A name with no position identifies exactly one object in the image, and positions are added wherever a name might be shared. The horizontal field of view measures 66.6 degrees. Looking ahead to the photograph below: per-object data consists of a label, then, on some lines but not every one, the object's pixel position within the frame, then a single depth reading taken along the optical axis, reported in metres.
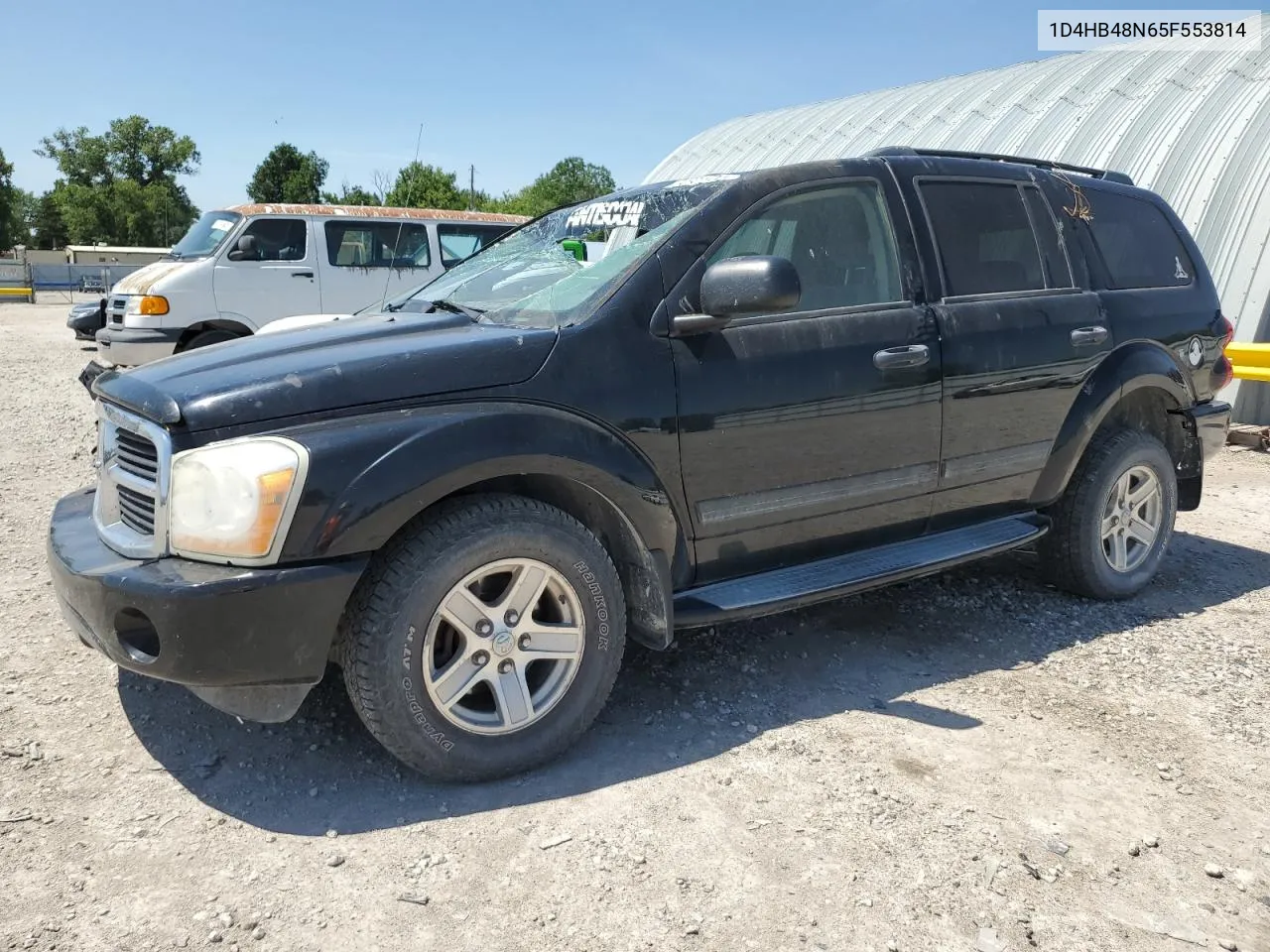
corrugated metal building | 9.48
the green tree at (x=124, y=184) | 72.38
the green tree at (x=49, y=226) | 79.88
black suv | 2.53
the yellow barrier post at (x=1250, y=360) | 8.09
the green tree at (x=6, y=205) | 65.88
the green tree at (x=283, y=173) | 70.75
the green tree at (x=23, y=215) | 72.72
